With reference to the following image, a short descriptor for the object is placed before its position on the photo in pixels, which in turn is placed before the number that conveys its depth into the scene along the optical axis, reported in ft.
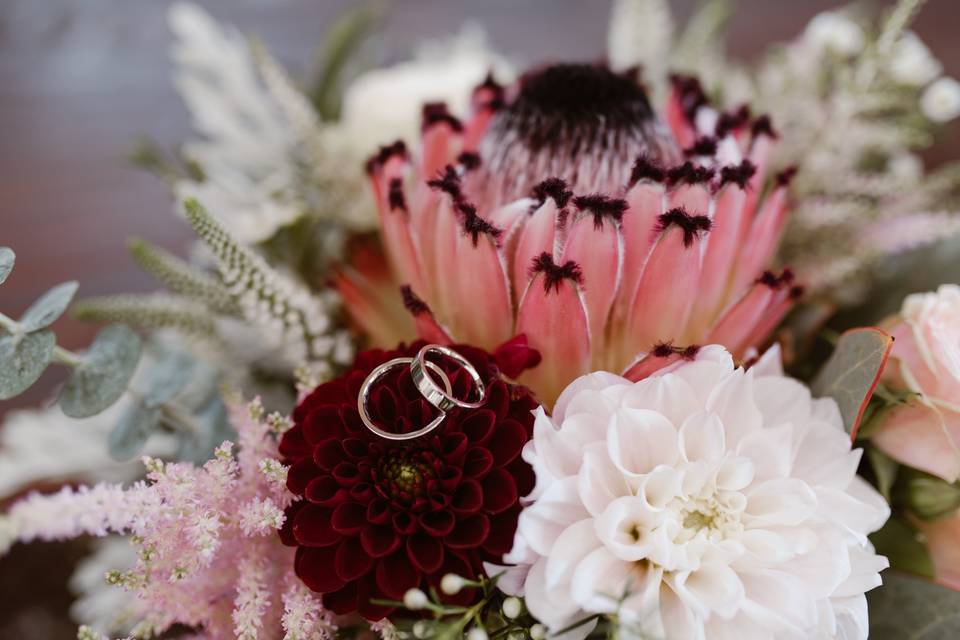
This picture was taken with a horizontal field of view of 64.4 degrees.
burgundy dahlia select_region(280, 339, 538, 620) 1.26
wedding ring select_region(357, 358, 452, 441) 1.29
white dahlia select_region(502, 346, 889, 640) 1.20
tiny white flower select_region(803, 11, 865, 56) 2.39
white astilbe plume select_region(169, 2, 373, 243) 2.28
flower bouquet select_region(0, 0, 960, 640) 1.26
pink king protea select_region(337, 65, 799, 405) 1.44
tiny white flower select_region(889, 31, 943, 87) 2.23
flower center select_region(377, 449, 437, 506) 1.29
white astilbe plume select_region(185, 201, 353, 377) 1.63
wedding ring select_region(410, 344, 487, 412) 1.31
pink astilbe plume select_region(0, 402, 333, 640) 1.30
